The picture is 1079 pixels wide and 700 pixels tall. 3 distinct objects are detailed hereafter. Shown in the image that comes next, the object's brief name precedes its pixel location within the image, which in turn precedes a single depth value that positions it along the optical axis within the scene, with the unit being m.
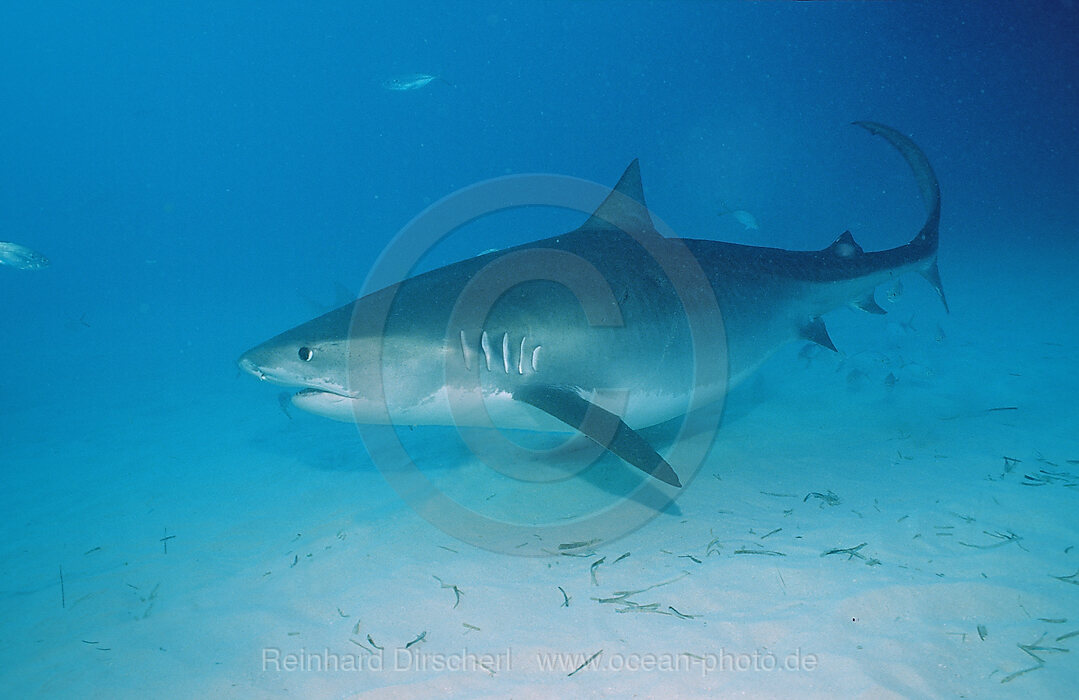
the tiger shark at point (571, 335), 3.61
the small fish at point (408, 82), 16.31
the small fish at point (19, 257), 10.20
